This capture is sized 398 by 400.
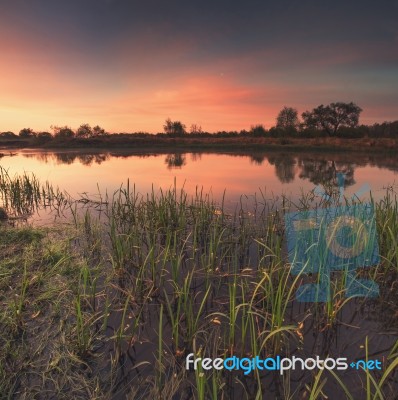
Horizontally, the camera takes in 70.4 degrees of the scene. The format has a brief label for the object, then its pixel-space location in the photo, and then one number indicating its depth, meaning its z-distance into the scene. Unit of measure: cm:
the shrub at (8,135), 7401
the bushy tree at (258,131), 7039
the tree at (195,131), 8130
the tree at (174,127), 8319
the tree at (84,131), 6864
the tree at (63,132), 6719
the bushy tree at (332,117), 7775
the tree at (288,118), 8621
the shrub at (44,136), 6609
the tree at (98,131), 7312
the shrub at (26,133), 7553
